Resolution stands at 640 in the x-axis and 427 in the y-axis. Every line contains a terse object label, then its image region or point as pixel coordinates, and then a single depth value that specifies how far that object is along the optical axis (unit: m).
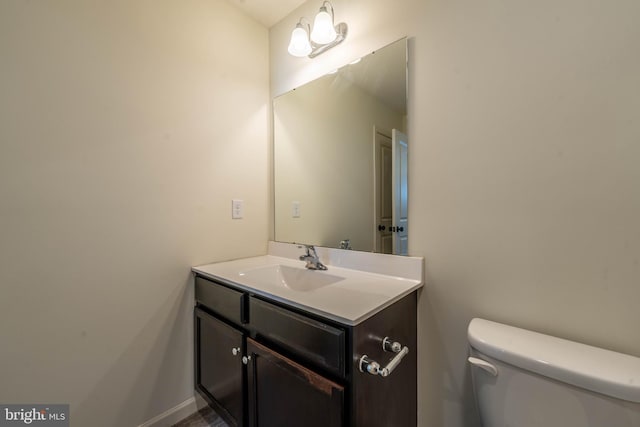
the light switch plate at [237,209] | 1.61
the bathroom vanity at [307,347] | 0.80
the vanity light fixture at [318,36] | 1.34
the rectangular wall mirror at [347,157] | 1.24
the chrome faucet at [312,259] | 1.42
